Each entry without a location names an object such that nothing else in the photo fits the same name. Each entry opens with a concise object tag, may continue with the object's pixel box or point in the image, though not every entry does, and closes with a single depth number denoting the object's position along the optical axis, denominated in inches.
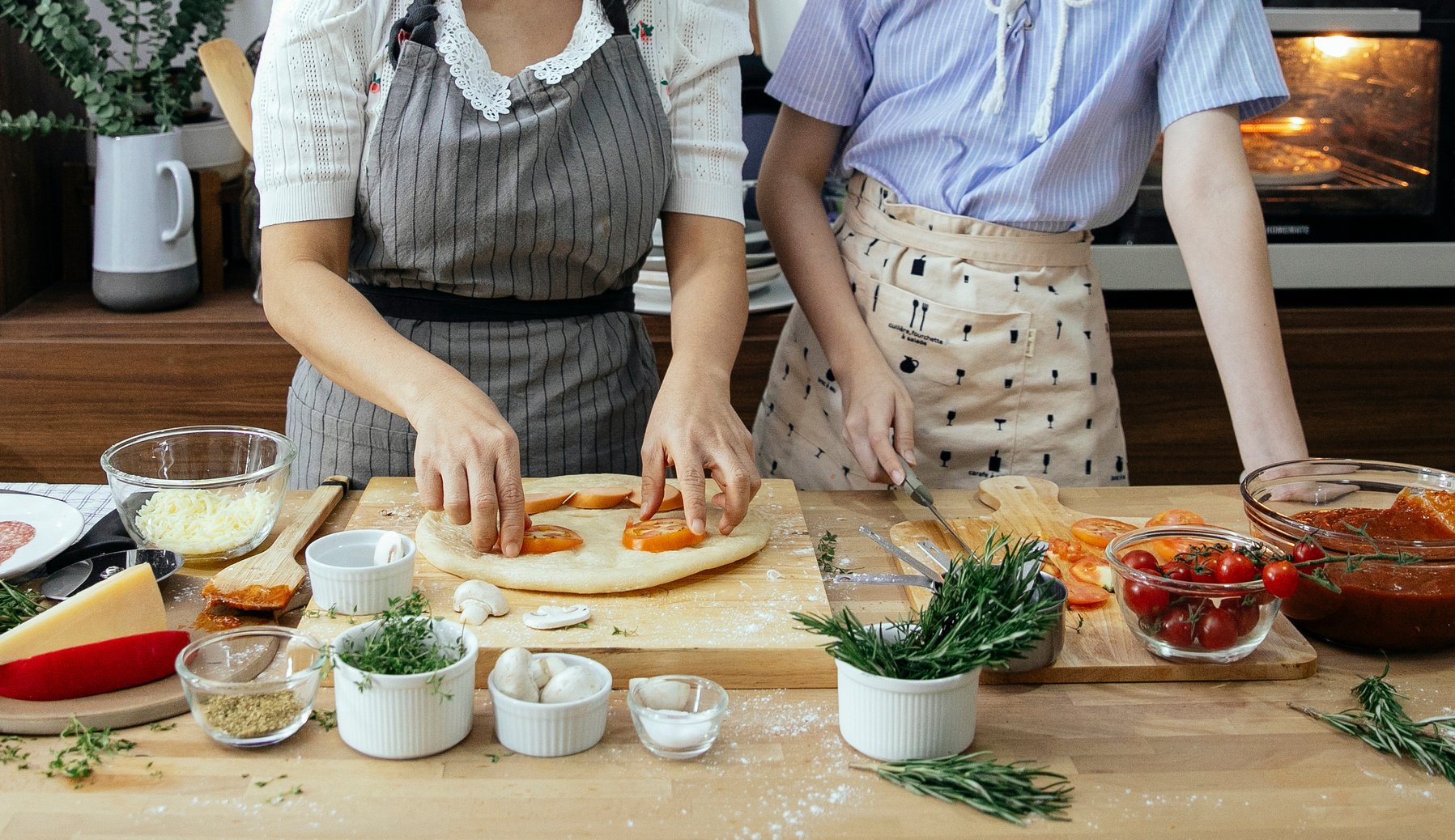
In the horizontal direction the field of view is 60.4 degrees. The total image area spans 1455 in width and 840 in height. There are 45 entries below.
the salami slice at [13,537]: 46.4
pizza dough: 43.9
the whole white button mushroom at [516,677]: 35.9
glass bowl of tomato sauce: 41.0
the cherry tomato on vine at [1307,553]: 41.4
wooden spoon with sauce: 43.4
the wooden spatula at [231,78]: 73.2
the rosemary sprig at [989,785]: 33.6
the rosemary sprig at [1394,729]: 36.0
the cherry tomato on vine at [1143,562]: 40.3
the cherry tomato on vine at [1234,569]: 39.2
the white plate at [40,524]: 45.2
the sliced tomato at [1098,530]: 49.7
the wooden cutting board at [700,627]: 40.4
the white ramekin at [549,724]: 35.3
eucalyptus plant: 82.1
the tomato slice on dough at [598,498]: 52.2
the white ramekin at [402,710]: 34.8
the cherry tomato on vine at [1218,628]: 40.0
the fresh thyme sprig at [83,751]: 34.2
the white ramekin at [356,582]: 40.9
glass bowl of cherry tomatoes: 39.3
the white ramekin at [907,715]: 35.1
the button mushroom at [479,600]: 41.5
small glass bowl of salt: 35.1
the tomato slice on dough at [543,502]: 51.1
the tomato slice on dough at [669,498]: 52.0
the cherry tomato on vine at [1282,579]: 38.0
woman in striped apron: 49.8
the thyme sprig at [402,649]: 35.4
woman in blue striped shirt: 57.8
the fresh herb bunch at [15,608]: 40.3
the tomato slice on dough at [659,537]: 46.6
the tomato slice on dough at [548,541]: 46.6
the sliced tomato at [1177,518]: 49.9
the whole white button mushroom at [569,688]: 35.8
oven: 90.9
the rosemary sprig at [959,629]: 35.5
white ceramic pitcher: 85.9
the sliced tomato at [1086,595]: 44.7
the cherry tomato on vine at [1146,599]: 39.9
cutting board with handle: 40.9
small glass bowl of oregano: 35.0
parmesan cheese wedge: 37.7
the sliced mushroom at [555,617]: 41.0
